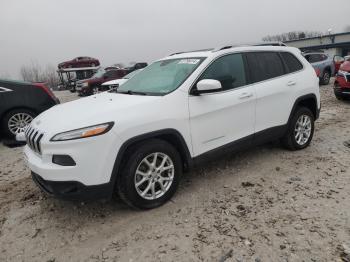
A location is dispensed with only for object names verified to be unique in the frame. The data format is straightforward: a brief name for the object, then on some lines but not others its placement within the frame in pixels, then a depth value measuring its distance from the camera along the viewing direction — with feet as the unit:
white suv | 9.75
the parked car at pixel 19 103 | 22.18
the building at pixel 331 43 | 127.03
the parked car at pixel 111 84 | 41.43
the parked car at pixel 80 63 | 101.65
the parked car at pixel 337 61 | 53.54
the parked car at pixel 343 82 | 28.76
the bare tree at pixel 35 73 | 264.35
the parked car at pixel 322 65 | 45.50
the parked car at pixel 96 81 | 55.52
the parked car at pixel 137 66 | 69.10
